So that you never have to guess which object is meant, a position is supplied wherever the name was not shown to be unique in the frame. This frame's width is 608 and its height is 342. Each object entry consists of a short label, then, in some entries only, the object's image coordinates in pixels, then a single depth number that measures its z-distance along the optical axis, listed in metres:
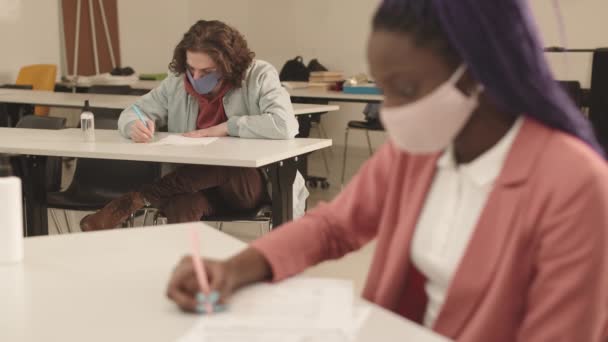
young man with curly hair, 3.07
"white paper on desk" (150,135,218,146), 2.98
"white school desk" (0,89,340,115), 4.36
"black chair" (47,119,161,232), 3.47
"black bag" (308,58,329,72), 7.48
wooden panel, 7.75
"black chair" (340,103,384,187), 5.86
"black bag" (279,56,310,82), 7.38
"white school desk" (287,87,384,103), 5.38
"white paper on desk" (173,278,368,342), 1.09
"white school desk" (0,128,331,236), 2.70
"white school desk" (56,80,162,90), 6.14
